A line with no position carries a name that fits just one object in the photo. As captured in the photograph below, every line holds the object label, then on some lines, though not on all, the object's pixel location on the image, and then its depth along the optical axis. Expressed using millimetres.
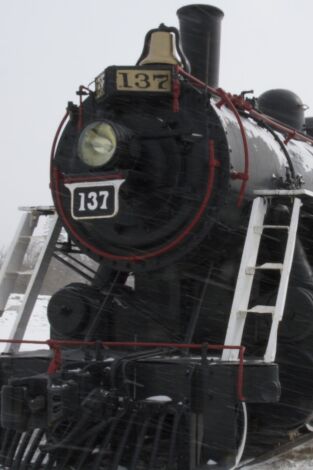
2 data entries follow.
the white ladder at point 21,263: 12906
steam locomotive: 9914
